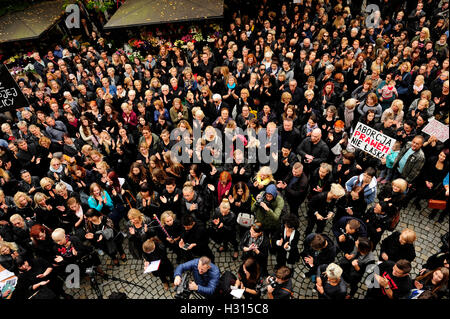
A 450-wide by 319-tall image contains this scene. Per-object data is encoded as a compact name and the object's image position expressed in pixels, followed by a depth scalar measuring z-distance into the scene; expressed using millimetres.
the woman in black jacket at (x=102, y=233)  5418
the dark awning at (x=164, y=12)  12359
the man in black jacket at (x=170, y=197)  5559
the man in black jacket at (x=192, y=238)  4875
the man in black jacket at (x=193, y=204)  5359
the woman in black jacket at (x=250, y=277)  4266
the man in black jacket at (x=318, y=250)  4461
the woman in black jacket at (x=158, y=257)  4746
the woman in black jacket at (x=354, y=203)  5133
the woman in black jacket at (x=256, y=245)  4749
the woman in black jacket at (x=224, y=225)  5176
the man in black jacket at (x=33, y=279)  4762
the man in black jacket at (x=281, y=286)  4047
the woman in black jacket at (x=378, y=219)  4902
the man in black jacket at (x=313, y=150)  6084
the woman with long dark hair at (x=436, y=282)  3932
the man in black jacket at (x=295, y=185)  5480
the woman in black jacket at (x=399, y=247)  4328
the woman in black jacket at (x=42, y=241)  5086
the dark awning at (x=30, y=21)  13430
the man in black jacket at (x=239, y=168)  5789
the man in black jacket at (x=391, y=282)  3954
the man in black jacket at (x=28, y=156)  7277
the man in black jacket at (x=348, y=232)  4566
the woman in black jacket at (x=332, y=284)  4043
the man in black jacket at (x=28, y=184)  6371
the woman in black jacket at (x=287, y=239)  4727
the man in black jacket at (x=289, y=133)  6582
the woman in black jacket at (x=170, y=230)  4980
